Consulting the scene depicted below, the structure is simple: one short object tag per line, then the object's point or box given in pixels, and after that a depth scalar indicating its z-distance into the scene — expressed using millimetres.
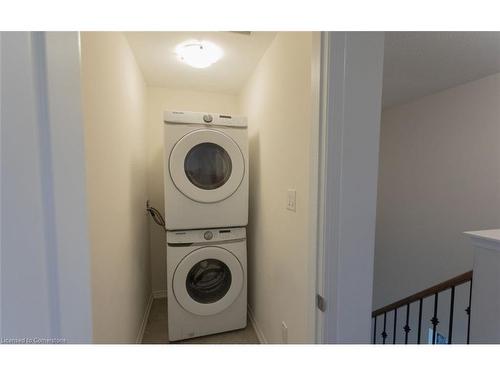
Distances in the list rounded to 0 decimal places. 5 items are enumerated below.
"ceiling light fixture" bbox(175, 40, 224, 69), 1469
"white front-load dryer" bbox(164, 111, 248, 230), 1562
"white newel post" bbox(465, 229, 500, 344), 1134
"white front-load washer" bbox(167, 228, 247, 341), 1634
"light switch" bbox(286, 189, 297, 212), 1152
